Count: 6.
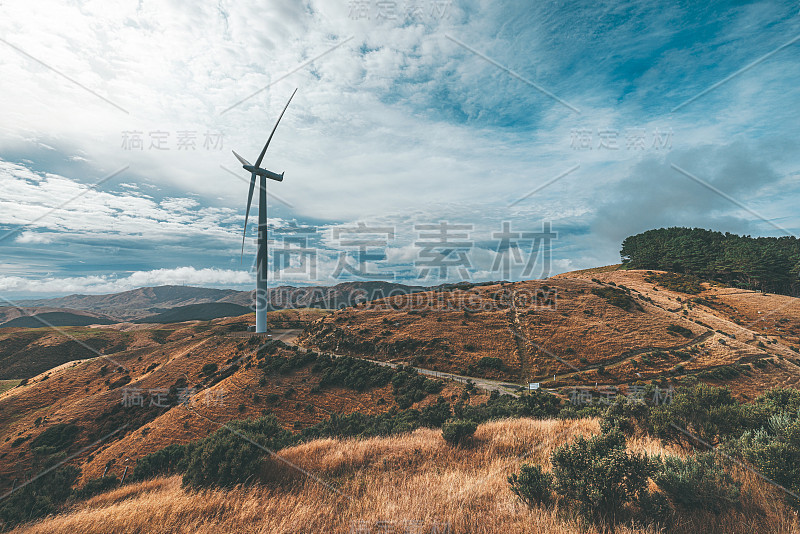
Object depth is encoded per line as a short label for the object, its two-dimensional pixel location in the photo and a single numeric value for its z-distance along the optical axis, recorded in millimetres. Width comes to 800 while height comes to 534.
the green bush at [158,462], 20359
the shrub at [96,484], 18828
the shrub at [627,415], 11039
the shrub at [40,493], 10875
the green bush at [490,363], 48888
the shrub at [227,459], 9227
